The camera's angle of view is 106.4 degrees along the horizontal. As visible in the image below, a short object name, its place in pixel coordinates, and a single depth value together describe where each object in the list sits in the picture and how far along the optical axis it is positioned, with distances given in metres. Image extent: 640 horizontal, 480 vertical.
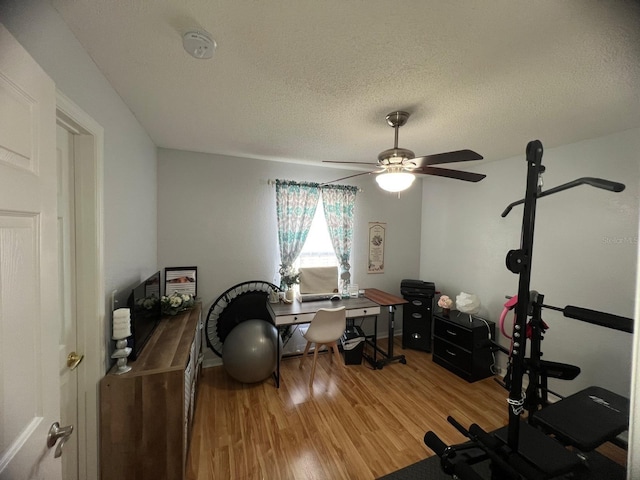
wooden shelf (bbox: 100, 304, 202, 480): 1.37
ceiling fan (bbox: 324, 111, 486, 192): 1.67
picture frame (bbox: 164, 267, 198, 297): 2.68
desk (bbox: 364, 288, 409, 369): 2.97
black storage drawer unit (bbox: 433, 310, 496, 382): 2.70
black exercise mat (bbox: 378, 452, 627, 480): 1.61
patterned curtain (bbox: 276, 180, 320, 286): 3.11
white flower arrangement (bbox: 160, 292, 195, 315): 2.30
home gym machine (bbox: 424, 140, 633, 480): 1.15
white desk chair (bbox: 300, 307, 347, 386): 2.48
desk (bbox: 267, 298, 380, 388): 2.59
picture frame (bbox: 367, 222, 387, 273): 3.68
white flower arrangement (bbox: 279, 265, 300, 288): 3.01
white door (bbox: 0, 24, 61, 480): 0.64
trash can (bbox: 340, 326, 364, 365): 2.98
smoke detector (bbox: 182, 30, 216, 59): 1.07
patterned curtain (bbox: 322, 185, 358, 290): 3.37
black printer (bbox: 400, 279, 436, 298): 3.37
